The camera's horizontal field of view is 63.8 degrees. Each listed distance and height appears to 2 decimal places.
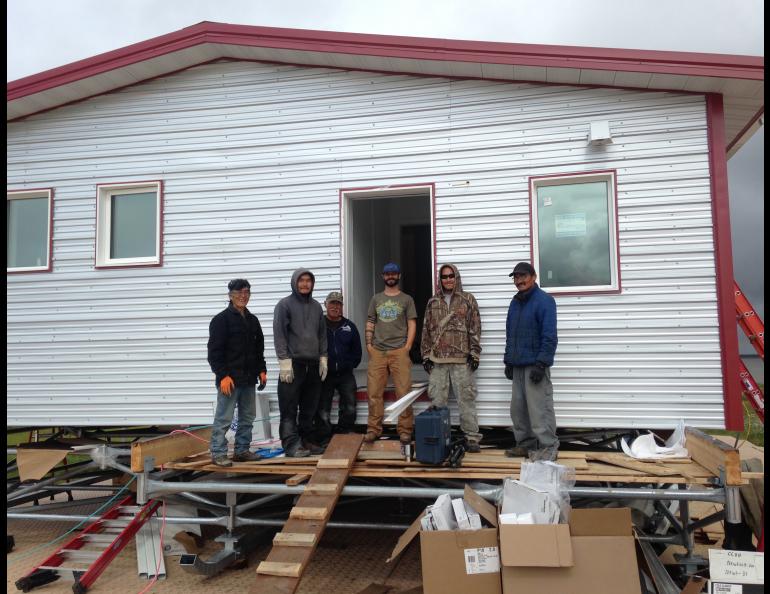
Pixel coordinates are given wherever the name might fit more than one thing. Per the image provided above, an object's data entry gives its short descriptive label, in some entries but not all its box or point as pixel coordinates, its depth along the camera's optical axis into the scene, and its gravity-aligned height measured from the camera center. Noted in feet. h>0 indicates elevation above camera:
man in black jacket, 18.88 -0.86
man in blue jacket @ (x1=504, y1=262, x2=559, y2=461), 18.72 -0.82
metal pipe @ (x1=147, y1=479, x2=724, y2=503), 16.21 -4.32
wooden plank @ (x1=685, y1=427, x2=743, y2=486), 15.84 -3.30
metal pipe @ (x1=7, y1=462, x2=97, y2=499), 24.71 -5.77
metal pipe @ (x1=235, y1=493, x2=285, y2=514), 19.87 -5.36
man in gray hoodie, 20.06 -0.62
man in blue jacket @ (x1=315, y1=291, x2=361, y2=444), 21.61 -1.33
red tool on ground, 19.04 -6.83
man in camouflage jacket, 20.02 -0.36
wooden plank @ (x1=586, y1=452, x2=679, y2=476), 16.99 -3.74
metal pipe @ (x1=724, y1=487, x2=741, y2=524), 16.06 -4.43
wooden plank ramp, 15.23 -5.01
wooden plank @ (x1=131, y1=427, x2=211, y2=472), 18.83 -3.50
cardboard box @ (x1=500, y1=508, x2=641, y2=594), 14.42 -5.39
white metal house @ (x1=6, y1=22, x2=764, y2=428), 20.13 +5.14
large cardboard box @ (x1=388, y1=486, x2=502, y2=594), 15.02 -5.49
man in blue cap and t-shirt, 20.74 -0.49
